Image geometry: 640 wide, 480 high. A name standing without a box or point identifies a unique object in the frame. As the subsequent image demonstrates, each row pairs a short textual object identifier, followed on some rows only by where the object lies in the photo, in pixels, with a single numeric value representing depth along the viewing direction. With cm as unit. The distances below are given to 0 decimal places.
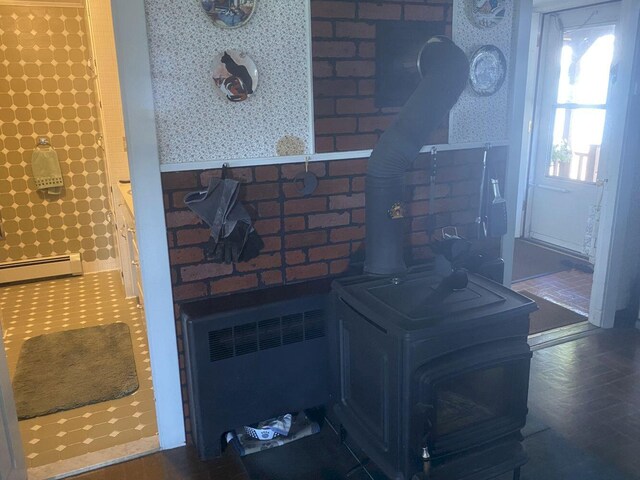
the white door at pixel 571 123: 438
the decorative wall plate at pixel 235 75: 212
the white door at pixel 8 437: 196
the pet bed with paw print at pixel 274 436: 235
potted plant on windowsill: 475
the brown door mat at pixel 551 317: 348
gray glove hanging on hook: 214
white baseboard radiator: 445
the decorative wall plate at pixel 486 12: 253
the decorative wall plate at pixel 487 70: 259
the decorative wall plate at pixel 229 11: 207
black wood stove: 182
